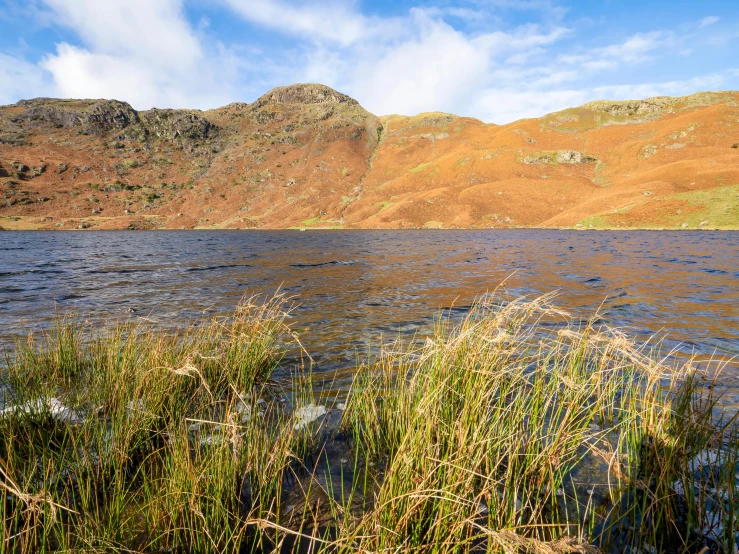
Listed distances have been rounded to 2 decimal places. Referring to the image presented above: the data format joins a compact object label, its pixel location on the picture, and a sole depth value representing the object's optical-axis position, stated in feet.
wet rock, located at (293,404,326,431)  13.83
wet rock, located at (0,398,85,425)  11.39
